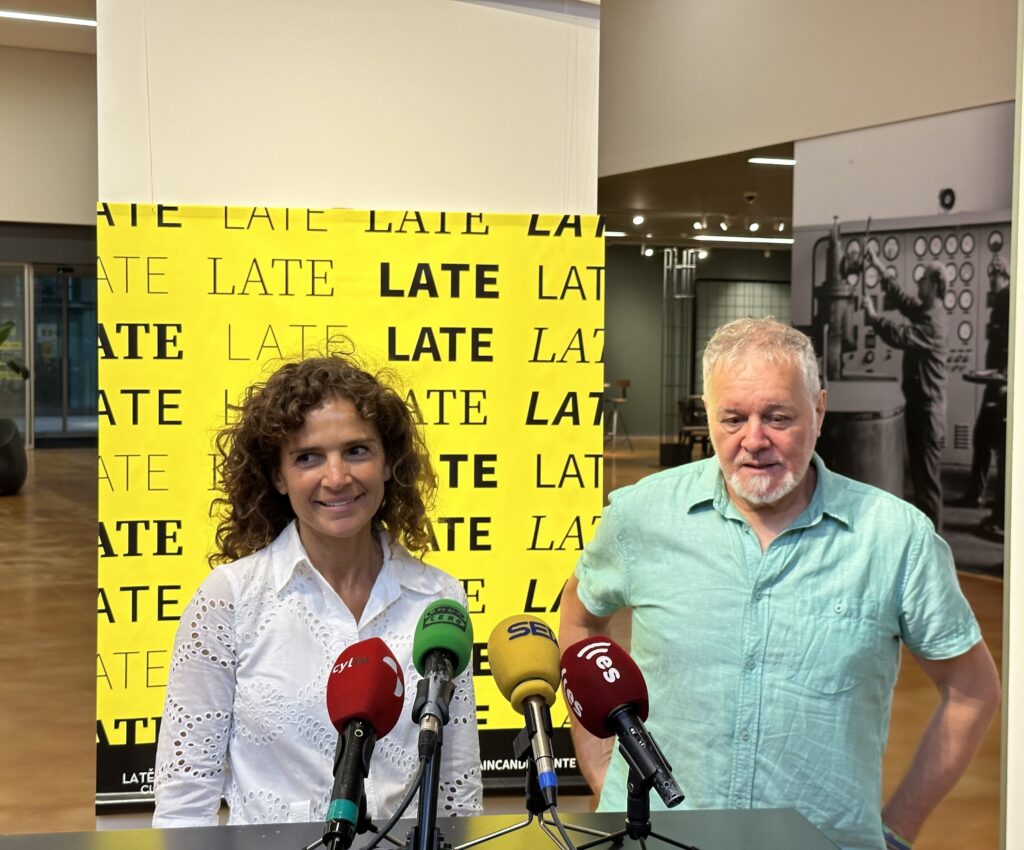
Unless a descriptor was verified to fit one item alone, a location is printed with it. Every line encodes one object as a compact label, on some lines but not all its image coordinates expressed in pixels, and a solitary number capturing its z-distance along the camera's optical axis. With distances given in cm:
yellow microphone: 112
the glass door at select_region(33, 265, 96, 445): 1878
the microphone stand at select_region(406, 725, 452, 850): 107
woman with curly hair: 176
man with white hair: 192
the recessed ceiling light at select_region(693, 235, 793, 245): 1685
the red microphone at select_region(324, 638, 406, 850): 104
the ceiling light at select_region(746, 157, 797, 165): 858
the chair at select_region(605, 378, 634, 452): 1883
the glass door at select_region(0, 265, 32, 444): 1798
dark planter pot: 1323
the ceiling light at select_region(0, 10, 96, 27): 941
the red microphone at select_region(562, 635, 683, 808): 112
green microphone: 112
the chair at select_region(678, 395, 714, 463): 1486
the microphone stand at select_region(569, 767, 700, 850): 116
